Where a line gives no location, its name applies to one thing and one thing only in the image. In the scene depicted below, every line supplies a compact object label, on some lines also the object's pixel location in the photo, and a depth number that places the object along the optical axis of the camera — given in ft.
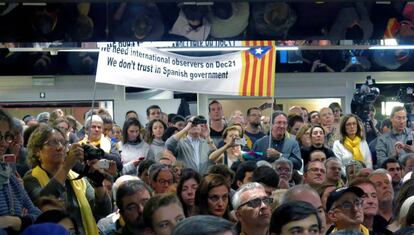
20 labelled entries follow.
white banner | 29.50
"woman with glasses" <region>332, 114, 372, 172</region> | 33.73
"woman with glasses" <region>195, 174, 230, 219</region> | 20.33
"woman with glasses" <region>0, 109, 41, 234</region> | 16.48
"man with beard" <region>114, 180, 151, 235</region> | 18.39
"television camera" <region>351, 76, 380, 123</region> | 41.75
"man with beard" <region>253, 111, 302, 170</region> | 31.96
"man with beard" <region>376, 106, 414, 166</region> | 34.78
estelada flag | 32.42
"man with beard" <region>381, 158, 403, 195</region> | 28.84
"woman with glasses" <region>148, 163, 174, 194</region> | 23.30
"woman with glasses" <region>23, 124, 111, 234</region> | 19.11
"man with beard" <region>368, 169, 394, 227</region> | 24.21
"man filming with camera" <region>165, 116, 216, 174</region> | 31.60
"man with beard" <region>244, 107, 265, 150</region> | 35.42
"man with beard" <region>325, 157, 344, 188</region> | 27.45
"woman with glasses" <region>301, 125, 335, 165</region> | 32.42
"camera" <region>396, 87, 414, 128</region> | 49.58
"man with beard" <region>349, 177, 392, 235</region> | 21.18
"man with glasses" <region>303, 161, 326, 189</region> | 26.53
